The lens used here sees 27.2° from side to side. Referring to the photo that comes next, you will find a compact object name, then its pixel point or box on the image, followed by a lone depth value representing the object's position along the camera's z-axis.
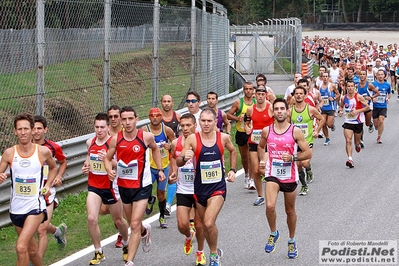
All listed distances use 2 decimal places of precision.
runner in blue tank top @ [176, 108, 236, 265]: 9.04
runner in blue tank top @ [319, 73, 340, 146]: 20.42
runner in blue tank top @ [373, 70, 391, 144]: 20.87
